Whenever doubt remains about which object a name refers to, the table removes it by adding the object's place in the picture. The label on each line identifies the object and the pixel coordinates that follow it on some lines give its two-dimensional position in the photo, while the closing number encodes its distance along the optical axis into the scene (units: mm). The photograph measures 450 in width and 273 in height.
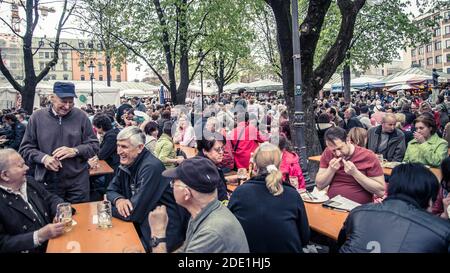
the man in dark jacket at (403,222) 2230
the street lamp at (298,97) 6625
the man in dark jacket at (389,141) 6578
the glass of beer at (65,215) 3234
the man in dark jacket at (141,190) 3367
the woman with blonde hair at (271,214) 2908
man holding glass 2992
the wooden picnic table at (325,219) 3334
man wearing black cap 2098
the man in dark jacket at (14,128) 9459
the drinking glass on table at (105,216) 3348
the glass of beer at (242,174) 4941
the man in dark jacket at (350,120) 8884
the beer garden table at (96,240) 2877
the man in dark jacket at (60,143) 4340
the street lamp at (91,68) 18456
